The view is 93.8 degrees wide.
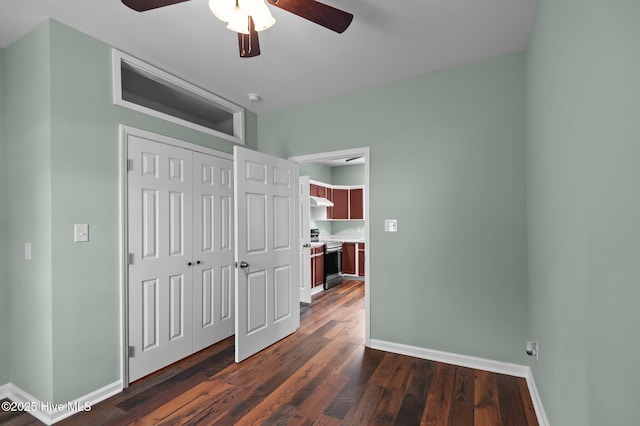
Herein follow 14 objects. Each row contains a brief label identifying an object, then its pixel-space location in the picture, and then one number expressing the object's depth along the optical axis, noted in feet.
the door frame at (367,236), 10.19
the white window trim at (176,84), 7.77
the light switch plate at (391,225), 9.84
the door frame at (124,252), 7.77
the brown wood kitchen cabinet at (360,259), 20.53
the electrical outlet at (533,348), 7.05
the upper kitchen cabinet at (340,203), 21.48
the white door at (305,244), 15.74
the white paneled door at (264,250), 9.40
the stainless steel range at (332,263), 18.48
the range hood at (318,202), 18.13
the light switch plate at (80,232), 6.96
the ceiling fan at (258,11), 4.91
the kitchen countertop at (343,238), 21.36
